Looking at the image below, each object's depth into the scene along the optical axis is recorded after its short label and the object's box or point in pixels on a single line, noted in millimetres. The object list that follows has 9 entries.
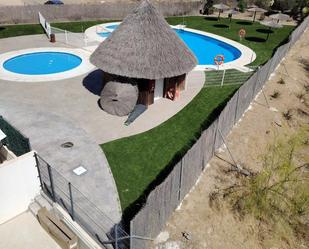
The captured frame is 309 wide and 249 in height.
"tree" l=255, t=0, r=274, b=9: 38413
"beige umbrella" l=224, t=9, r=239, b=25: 31476
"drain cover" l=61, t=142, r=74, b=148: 12505
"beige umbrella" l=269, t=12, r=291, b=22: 27754
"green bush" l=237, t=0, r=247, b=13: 37570
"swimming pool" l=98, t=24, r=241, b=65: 24940
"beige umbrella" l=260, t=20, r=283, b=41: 26596
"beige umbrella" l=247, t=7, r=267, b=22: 31132
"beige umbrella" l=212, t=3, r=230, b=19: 30909
